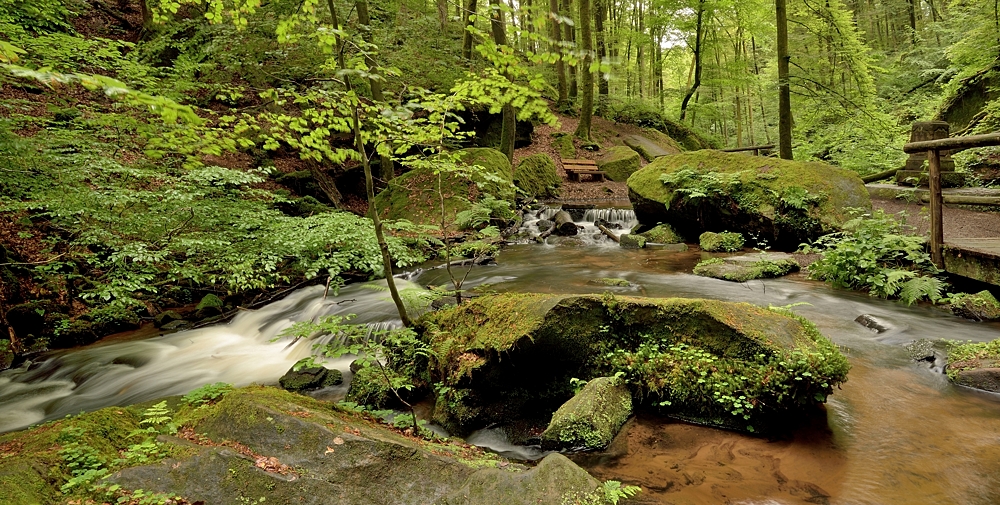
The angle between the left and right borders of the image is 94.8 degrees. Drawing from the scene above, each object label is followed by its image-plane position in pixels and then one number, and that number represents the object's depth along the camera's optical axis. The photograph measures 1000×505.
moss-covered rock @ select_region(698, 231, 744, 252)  10.67
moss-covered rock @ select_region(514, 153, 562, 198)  16.86
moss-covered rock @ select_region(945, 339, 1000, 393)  4.27
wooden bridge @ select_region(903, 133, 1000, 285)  5.95
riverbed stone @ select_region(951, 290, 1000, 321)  5.85
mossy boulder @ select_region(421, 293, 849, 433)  3.83
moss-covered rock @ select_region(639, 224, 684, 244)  12.12
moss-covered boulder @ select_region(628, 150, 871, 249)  9.77
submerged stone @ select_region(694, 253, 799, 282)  8.29
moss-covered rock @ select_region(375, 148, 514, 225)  13.19
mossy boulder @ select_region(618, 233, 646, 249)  11.92
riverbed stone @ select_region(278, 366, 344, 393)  5.56
